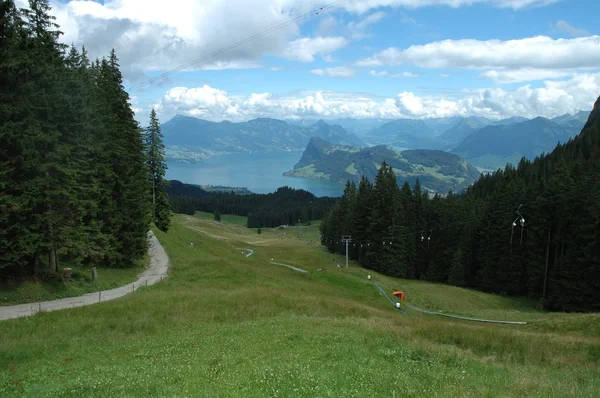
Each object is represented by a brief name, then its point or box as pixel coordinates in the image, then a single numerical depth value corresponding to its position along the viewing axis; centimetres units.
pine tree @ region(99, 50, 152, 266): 3334
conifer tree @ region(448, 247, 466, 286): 6178
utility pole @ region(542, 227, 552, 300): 4996
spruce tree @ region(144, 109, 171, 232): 5466
